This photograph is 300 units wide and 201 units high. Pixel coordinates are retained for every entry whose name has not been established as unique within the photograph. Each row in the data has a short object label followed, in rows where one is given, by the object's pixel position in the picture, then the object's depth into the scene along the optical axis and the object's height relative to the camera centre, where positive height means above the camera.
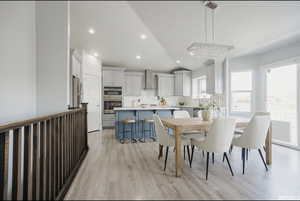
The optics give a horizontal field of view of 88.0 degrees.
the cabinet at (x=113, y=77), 6.23 +0.95
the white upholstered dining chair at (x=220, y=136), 2.17 -0.51
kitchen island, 4.53 -0.55
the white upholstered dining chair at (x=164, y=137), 2.54 -0.63
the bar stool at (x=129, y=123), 4.23 -0.75
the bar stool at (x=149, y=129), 4.70 -0.90
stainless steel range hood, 7.04 +0.91
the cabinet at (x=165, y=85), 7.19 +0.70
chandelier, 2.38 +0.88
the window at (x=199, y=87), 6.33 +0.57
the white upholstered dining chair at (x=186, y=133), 2.98 -0.67
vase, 2.81 -0.27
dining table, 2.31 -0.44
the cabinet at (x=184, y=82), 6.95 +0.81
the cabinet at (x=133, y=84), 6.80 +0.71
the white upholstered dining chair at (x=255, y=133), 2.37 -0.51
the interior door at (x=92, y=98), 5.40 +0.07
